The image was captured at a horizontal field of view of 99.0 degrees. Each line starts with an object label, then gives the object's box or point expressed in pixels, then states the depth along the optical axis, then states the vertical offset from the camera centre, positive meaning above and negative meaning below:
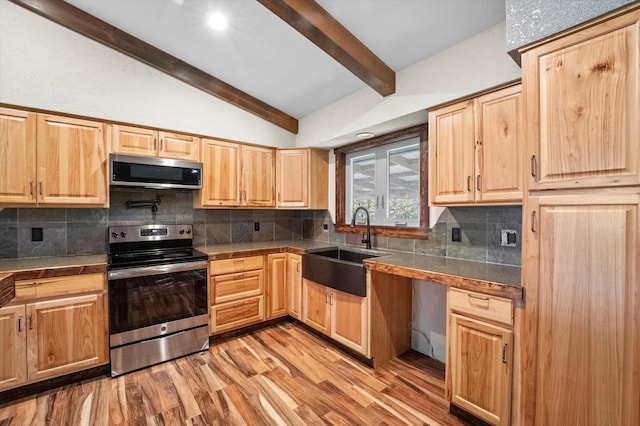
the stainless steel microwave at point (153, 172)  2.31 +0.36
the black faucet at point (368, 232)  2.88 -0.21
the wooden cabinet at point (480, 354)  1.51 -0.84
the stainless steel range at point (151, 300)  2.20 -0.77
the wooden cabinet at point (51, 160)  2.01 +0.40
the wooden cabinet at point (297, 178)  3.37 +0.42
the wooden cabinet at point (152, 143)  2.41 +0.64
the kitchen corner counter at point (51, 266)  1.91 -0.41
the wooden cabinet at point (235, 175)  2.89 +0.41
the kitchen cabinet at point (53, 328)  1.88 -0.86
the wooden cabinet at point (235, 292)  2.70 -0.84
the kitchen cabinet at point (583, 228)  1.12 -0.06
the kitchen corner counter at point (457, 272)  1.52 -0.39
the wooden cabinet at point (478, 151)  1.72 +0.43
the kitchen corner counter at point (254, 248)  2.75 -0.40
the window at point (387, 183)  2.59 +0.32
